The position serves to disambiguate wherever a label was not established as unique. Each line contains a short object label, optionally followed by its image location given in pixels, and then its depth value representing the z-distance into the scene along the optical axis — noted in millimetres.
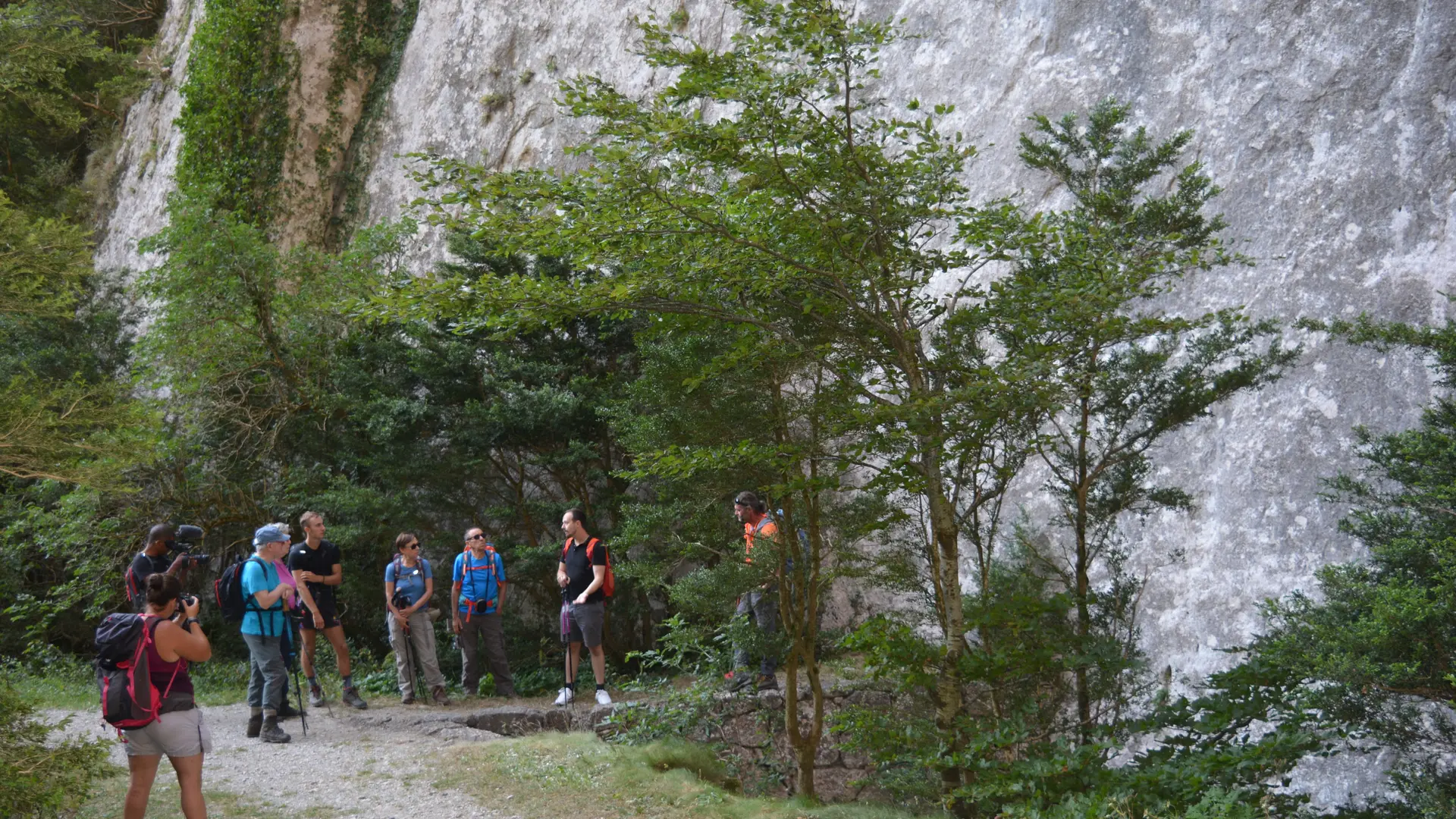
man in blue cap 7605
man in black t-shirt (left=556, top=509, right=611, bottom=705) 8859
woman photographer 4953
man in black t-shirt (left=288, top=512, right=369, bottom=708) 8594
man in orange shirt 7496
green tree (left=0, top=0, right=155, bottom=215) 21203
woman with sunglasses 9195
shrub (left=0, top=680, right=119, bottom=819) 4656
